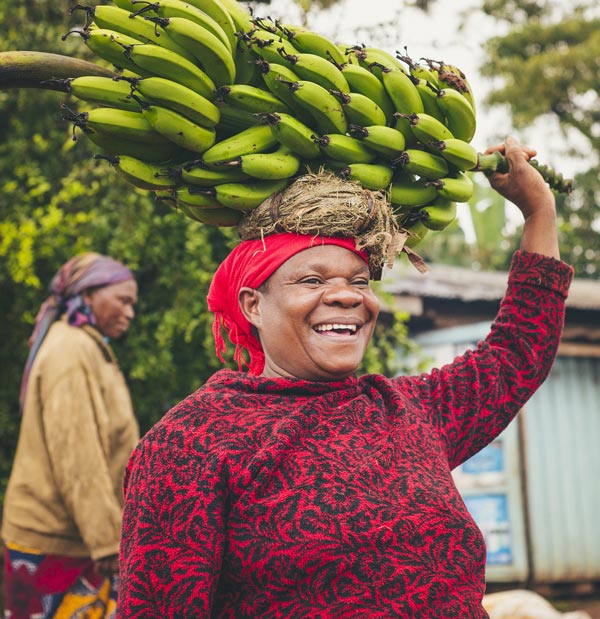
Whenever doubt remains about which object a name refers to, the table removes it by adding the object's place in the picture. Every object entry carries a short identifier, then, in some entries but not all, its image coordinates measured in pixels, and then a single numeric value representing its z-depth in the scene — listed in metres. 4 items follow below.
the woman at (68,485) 3.71
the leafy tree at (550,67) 16.33
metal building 8.23
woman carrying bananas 1.81
